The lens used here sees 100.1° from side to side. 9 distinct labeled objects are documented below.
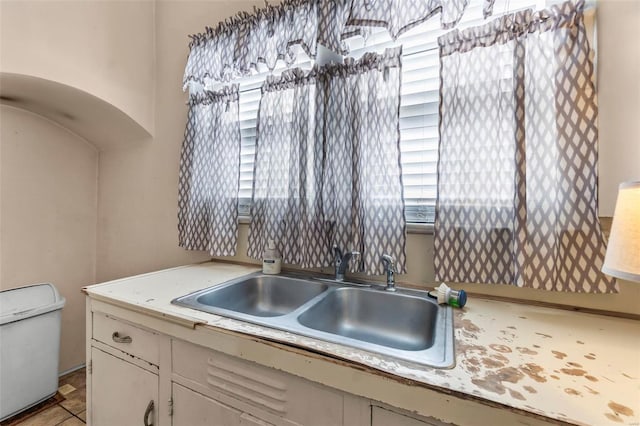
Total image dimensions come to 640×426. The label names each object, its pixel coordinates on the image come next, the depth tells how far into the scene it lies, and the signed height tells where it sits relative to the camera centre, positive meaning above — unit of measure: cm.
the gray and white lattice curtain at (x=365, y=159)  113 +23
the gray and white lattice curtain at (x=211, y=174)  154 +20
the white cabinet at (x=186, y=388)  65 -52
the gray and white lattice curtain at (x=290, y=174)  128 +18
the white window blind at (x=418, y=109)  115 +45
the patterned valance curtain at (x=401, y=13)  99 +78
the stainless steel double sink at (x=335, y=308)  84 -38
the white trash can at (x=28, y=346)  150 -83
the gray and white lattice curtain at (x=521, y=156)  87 +20
